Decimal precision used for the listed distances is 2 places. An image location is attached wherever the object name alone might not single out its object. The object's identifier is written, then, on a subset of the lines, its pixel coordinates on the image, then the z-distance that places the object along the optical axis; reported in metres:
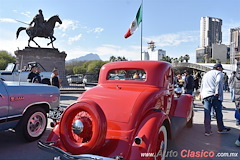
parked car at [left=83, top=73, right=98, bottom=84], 34.20
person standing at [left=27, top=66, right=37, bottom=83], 6.41
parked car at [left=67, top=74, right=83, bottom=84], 26.38
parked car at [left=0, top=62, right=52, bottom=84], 9.71
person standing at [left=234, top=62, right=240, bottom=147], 3.35
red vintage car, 2.34
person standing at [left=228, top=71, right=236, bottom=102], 9.58
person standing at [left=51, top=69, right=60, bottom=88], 6.46
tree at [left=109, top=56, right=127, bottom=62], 80.85
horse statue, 18.50
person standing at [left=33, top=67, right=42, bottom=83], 6.13
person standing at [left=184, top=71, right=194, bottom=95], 7.79
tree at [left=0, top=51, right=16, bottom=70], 44.38
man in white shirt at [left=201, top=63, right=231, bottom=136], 4.30
